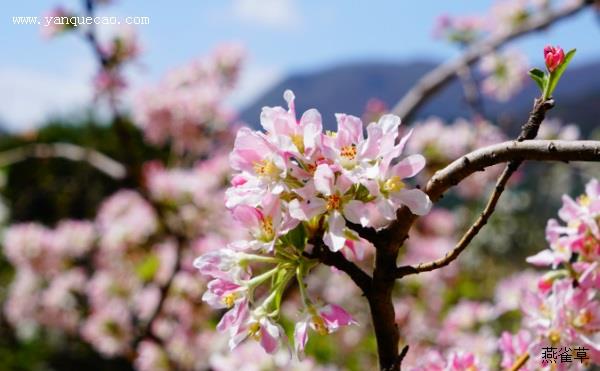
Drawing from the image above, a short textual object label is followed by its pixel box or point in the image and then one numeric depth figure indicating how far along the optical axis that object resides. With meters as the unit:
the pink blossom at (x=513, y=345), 0.92
